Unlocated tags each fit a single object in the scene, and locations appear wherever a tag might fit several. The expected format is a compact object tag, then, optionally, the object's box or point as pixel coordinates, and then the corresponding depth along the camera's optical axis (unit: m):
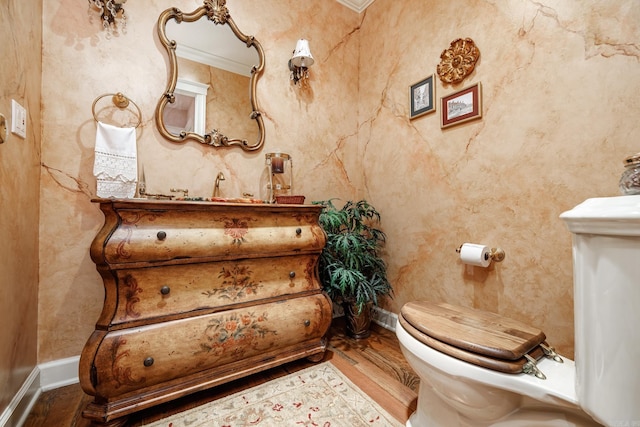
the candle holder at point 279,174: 1.89
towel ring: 1.46
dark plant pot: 1.88
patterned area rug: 1.13
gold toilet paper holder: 1.43
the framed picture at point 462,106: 1.53
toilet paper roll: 1.43
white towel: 1.41
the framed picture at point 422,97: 1.79
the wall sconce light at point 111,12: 1.45
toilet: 0.55
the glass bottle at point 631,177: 0.68
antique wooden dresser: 1.06
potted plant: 1.72
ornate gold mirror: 1.64
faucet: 1.77
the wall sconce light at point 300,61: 1.96
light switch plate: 1.07
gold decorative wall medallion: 1.56
